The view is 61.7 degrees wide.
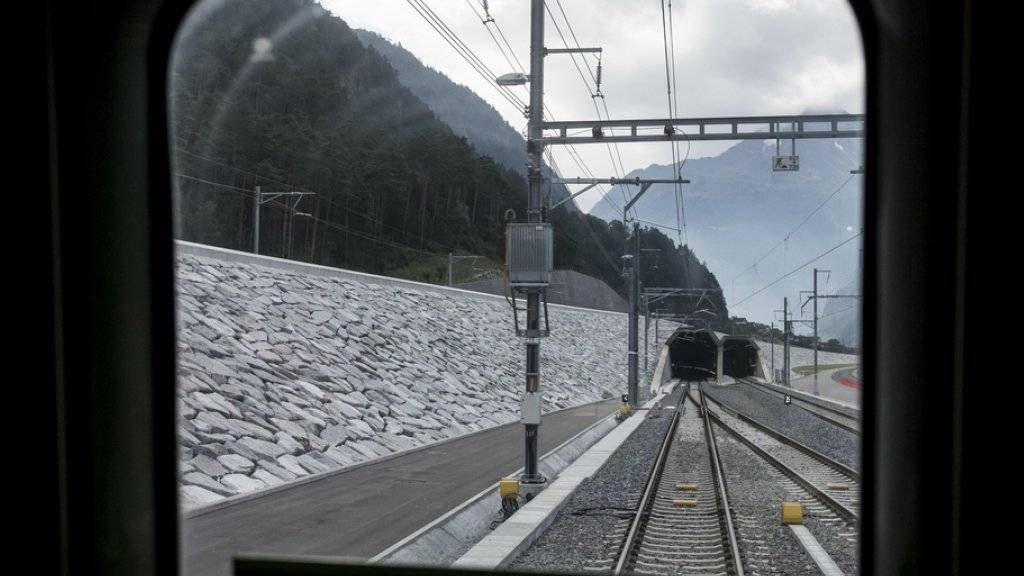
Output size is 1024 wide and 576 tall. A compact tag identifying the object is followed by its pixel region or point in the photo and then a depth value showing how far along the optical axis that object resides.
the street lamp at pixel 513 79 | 14.27
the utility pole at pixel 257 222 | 31.83
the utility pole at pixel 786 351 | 43.84
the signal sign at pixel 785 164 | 14.38
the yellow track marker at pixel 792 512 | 11.82
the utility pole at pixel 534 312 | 13.47
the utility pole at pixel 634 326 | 30.78
